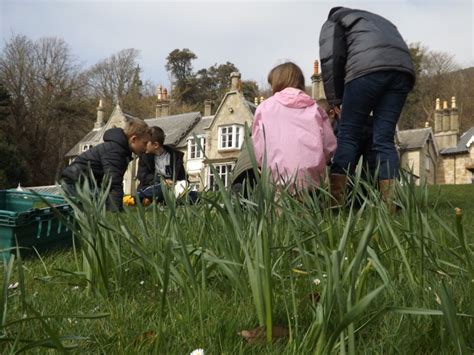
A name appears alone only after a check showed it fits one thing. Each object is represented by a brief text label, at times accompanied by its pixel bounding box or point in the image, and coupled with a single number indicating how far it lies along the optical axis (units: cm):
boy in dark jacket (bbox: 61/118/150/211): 508
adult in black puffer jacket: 366
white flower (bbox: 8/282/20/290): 156
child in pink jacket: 346
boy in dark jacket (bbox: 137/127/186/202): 659
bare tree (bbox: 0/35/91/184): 3331
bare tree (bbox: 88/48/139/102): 4175
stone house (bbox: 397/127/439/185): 3038
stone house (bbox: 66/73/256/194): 2942
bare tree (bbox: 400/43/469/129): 4016
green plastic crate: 236
